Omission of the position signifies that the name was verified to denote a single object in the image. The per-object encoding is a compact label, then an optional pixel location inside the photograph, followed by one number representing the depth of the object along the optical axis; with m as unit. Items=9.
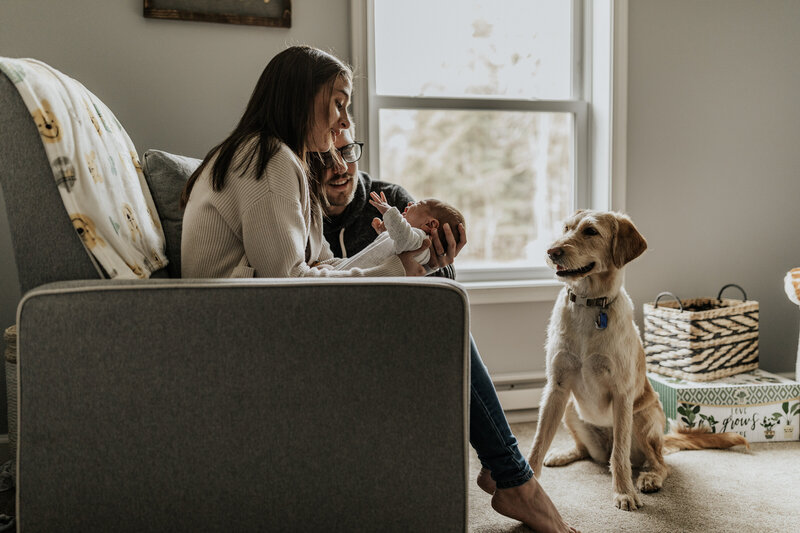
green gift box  2.11
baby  1.38
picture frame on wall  2.04
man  1.87
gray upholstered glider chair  0.96
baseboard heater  2.40
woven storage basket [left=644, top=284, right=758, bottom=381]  2.17
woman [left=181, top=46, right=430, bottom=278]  1.17
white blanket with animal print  1.06
